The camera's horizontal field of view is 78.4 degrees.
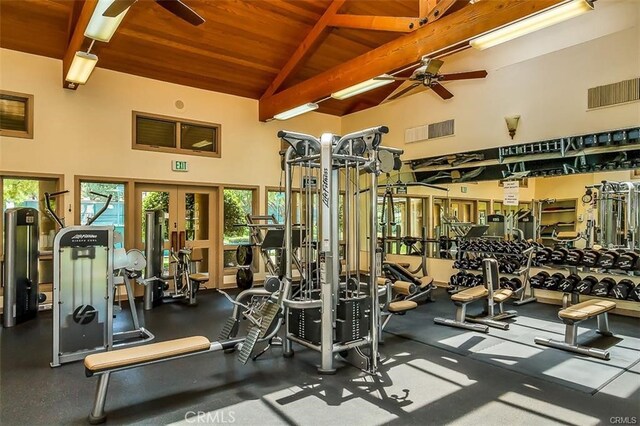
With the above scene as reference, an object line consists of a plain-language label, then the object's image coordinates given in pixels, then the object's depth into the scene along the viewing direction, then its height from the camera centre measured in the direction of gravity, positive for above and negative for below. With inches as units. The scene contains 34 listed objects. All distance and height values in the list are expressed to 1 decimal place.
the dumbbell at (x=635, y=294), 201.3 -41.1
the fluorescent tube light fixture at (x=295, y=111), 280.0 +79.1
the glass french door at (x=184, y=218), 276.5 -0.4
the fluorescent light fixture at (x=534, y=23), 146.2 +78.8
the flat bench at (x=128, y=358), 106.4 -40.3
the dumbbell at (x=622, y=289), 206.1 -39.6
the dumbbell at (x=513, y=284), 256.0 -45.0
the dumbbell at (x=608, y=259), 213.3 -24.4
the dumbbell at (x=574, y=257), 224.4 -24.4
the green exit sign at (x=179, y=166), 283.3 +37.5
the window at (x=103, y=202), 252.8 +10.1
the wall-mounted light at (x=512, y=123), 258.8 +61.0
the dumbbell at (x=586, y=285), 216.8 -38.9
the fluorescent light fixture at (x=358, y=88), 237.9 +81.7
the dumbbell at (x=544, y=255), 239.0 -24.6
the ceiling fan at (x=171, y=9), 126.1 +70.6
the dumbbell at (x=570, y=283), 221.3 -38.5
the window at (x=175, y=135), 273.1 +60.6
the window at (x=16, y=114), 225.3 +60.9
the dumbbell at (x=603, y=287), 212.3 -39.4
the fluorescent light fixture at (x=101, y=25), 161.8 +84.0
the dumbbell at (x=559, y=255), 231.6 -23.8
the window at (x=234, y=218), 312.3 -0.7
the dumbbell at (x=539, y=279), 239.3 -39.6
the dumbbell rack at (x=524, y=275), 245.8 -39.4
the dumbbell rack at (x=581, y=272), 217.2 -33.1
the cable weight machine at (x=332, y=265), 138.2 -18.2
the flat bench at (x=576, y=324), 156.9 -45.5
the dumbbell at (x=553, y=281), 232.4 -39.6
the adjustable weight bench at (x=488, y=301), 194.7 -43.8
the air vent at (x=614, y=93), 211.0 +67.4
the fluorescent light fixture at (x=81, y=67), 194.1 +80.0
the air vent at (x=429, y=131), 299.9 +67.4
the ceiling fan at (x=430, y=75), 202.1 +78.2
